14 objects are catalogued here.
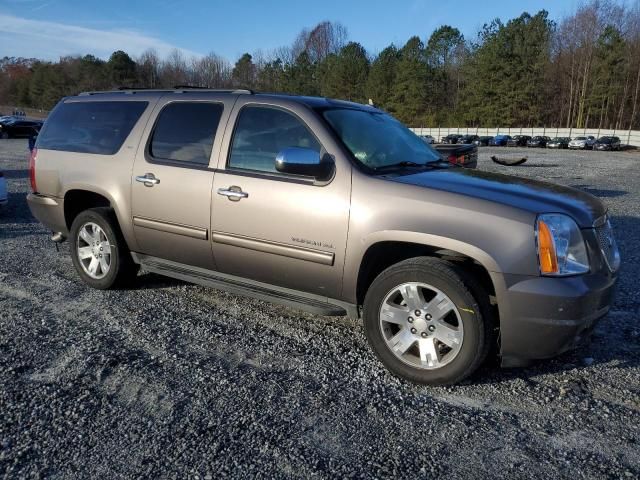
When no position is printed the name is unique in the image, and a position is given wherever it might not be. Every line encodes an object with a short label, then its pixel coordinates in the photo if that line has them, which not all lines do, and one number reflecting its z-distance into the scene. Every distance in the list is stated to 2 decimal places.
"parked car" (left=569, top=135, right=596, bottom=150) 46.22
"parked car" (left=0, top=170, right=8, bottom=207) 8.81
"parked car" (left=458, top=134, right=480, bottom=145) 50.87
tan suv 3.05
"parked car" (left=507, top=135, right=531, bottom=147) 50.69
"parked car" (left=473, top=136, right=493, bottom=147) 53.52
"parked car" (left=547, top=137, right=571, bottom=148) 47.47
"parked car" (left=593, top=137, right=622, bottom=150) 45.06
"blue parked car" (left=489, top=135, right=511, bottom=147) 51.78
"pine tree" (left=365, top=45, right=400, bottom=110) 75.25
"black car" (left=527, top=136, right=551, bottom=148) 49.00
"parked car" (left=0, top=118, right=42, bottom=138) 37.97
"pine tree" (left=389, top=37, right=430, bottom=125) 71.88
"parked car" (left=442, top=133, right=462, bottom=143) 51.91
